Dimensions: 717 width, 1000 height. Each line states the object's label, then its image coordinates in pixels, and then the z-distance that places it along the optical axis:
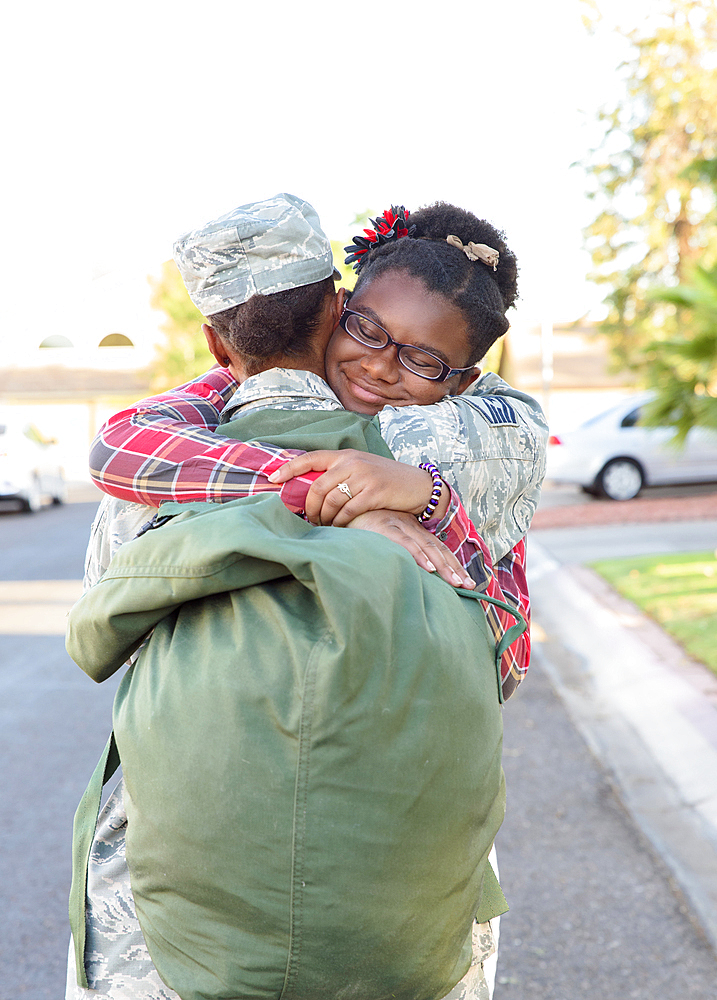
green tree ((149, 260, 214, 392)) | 23.92
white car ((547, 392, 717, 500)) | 15.00
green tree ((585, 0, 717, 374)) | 14.89
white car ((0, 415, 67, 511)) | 15.55
